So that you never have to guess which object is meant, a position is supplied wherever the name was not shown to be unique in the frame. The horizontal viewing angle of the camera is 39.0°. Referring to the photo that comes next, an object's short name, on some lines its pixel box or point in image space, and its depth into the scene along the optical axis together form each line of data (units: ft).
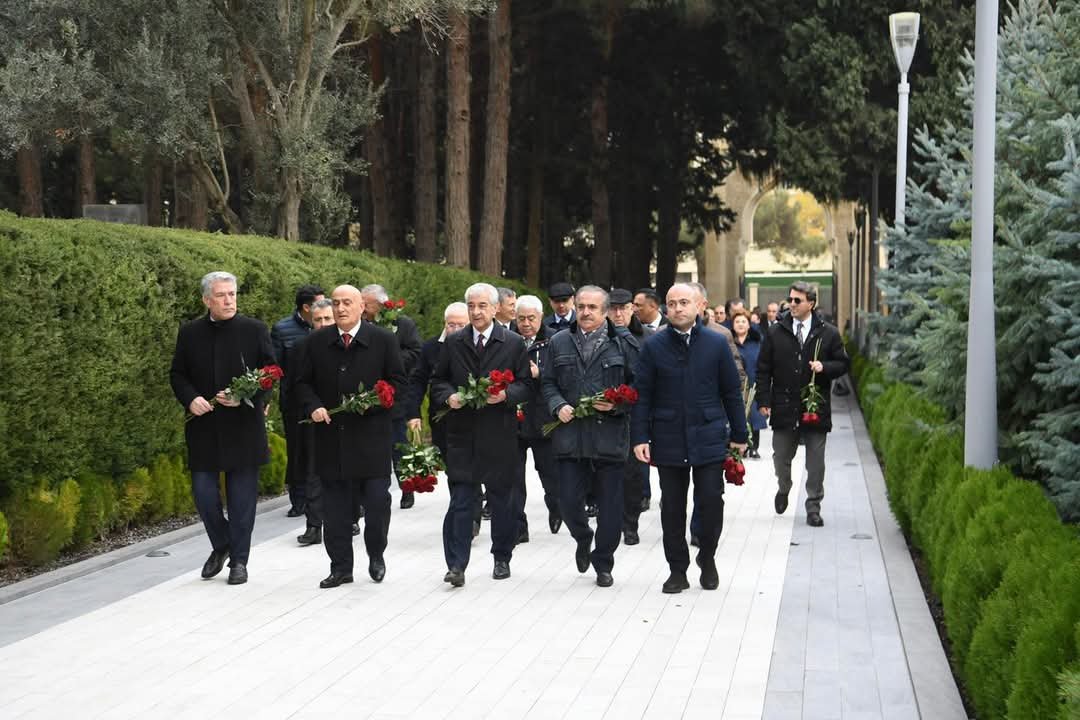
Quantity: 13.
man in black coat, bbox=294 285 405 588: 31.42
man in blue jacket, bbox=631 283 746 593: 30.42
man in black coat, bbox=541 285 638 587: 31.68
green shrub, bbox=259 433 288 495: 46.37
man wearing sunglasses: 41.01
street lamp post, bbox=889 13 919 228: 62.85
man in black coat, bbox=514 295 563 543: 36.01
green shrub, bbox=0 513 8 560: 31.15
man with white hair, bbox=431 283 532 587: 31.83
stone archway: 205.87
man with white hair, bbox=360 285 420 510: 41.88
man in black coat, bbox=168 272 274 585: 31.71
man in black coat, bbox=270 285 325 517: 38.22
